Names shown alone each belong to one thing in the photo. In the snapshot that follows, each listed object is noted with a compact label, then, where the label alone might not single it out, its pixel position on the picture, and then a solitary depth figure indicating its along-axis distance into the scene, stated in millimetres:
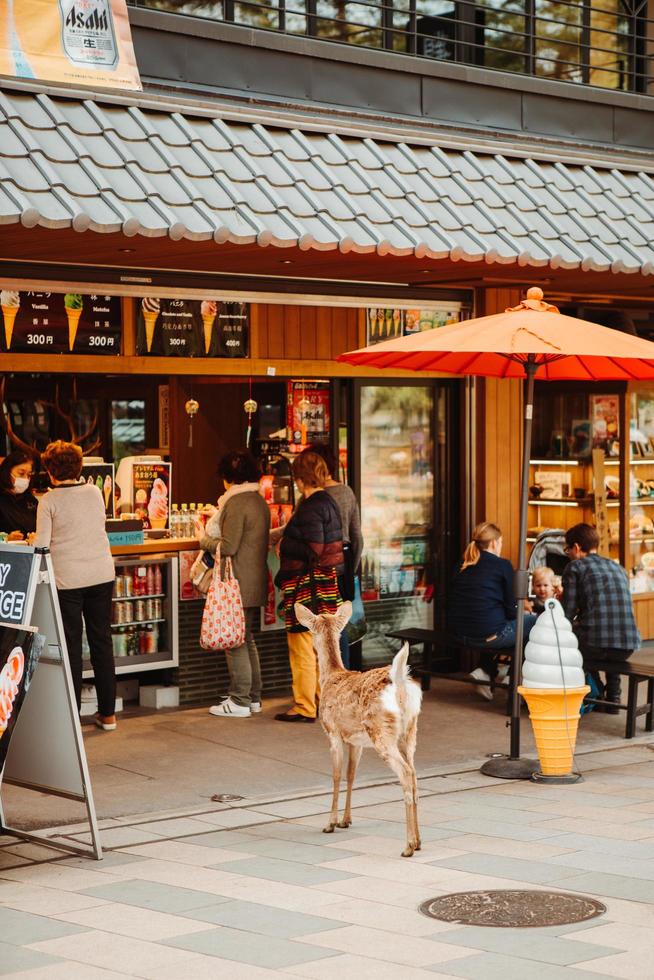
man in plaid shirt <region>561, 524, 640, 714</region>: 10523
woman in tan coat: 10625
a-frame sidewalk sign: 7031
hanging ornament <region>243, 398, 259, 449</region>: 11398
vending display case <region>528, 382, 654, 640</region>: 13609
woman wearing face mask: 10203
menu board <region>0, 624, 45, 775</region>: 6887
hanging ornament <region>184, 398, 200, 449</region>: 11180
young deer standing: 7129
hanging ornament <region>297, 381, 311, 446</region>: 11656
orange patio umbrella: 8648
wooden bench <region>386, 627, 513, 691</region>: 11242
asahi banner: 9156
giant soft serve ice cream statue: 8820
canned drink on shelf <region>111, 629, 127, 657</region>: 10867
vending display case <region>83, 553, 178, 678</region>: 10828
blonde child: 11805
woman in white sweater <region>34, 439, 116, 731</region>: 9609
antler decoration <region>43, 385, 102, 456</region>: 10750
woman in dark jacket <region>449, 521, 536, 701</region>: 10898
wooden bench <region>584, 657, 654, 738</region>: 10078
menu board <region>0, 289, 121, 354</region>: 9930
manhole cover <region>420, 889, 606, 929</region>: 6047
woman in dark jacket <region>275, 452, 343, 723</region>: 10398
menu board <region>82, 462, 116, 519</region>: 10562
